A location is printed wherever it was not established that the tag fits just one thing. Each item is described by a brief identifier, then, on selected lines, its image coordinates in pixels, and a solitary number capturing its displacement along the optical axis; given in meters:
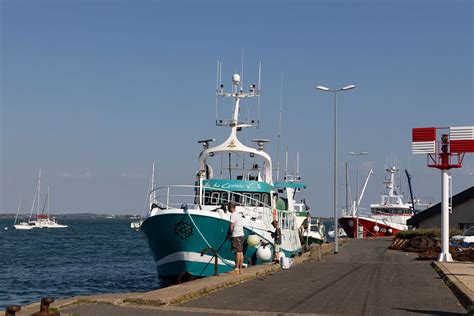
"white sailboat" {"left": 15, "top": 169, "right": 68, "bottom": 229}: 149.62
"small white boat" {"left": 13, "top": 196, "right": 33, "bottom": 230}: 147.06
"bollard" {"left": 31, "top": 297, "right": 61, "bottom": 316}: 10.82
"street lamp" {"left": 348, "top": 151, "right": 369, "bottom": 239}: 71.89
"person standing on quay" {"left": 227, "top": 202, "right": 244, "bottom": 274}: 20.92
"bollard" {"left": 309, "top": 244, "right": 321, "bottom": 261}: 30.52
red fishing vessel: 79.25
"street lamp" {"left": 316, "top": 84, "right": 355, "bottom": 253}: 38.18
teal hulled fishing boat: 26.00
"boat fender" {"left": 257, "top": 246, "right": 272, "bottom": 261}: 27.50
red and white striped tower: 29.88
